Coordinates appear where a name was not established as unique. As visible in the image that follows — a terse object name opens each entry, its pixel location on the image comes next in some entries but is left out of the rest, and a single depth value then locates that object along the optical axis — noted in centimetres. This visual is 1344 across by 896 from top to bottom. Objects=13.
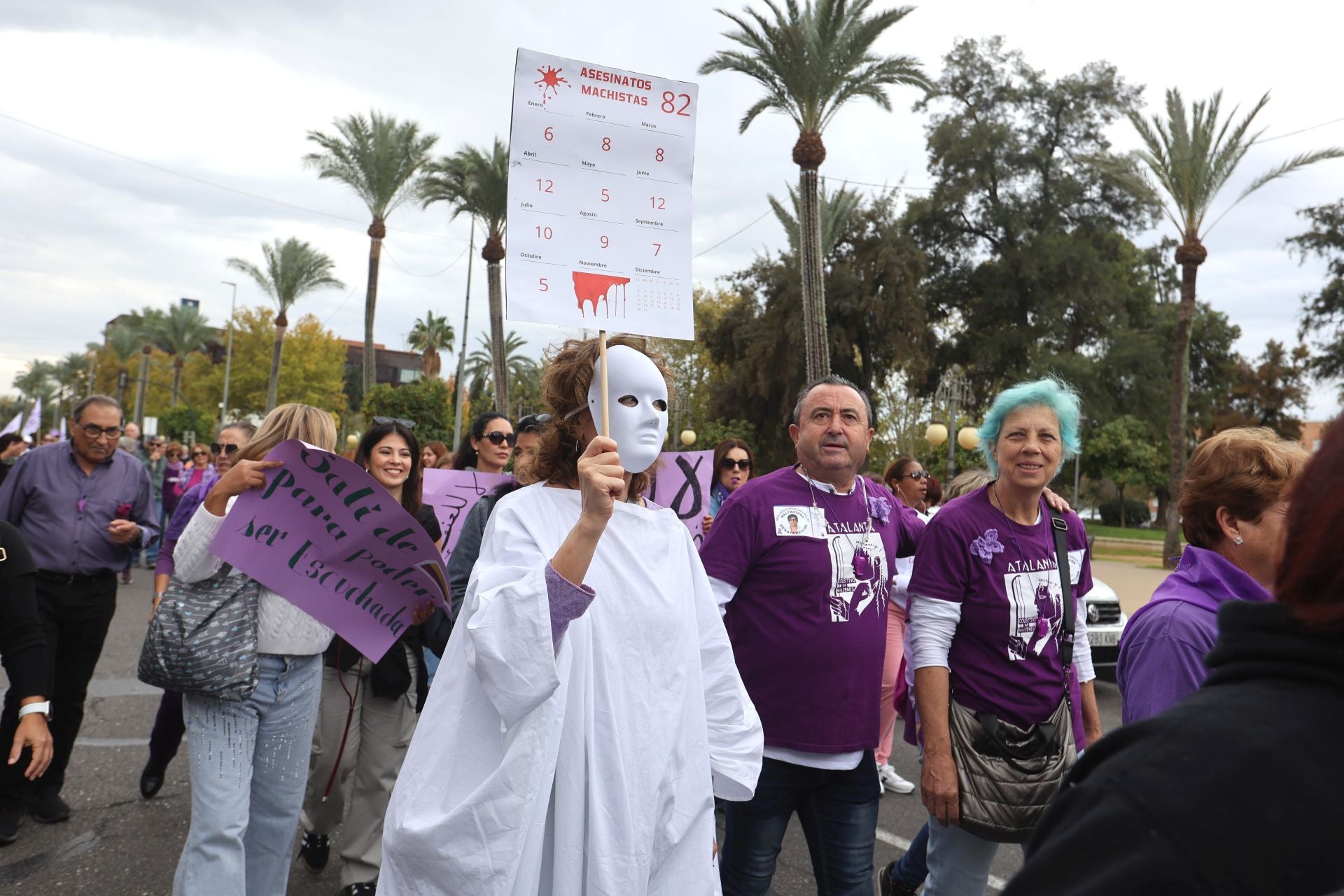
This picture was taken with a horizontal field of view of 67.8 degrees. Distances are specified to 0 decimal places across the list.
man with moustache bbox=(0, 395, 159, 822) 505
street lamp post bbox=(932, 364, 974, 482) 2486
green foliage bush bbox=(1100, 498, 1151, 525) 5172
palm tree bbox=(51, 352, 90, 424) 8425
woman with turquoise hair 311
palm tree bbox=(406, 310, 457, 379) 6450
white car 852
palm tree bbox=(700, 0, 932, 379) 1628
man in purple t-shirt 318
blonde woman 301
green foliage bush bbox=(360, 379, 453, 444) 3036
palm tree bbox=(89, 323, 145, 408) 5897
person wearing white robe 208
